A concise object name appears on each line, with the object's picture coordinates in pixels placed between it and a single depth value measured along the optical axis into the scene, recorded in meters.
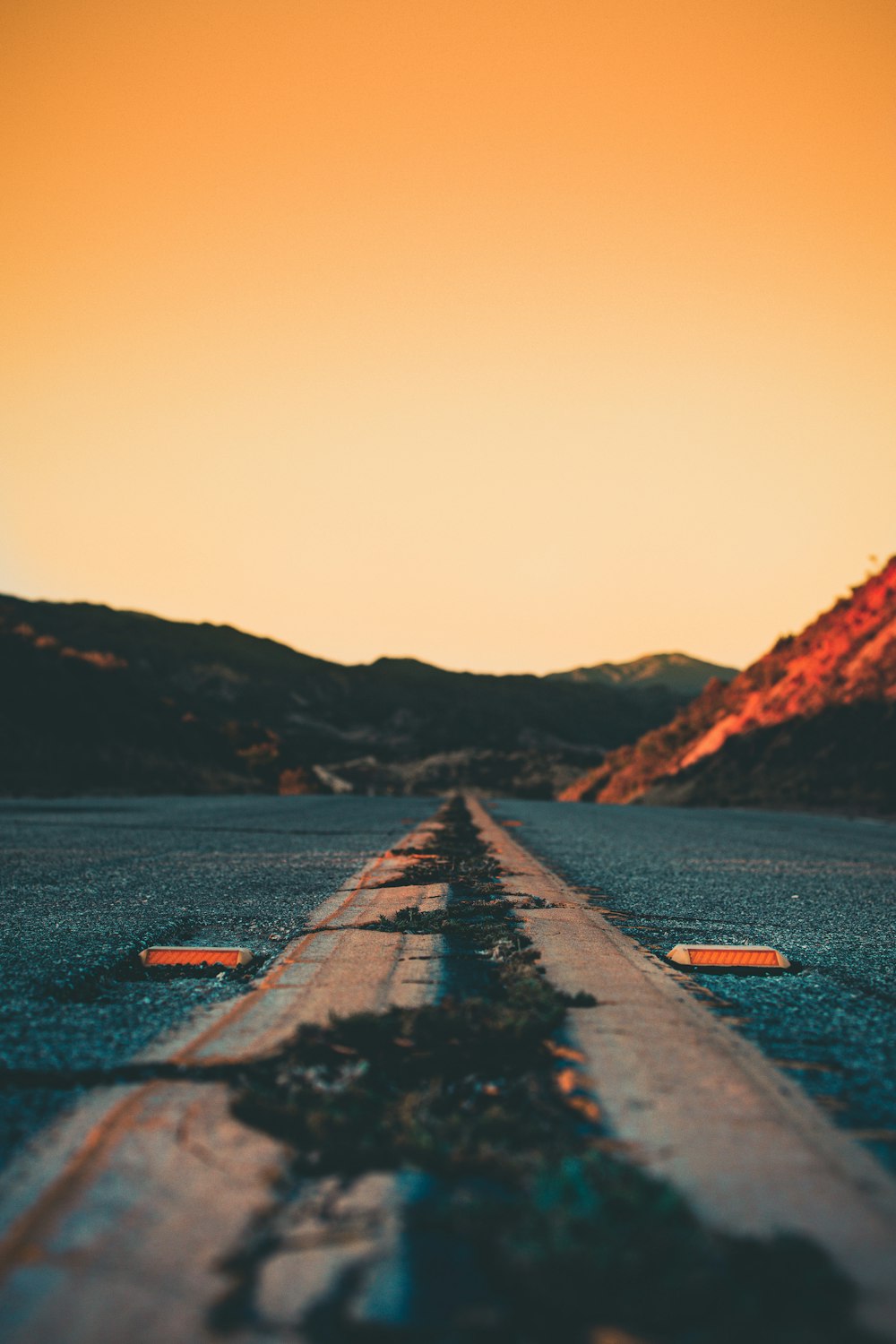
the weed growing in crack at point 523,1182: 1.49
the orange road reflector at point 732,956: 4.47
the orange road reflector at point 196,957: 4.30
